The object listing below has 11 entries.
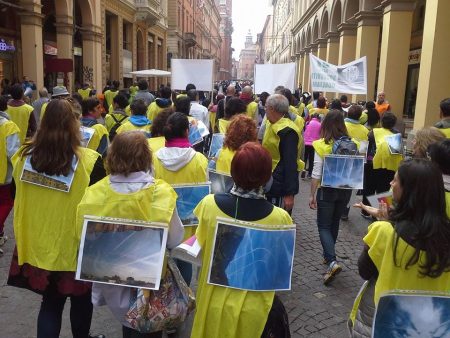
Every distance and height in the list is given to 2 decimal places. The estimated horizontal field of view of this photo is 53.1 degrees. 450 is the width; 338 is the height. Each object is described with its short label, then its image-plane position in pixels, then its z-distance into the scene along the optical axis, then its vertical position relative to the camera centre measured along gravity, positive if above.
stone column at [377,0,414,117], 13.59 +1.26
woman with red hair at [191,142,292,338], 2.38 -0.99
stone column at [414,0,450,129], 10.22 +0.69
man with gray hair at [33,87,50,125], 8.54 -0.47
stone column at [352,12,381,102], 16.09 +1.91
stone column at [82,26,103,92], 21.67 +1.35
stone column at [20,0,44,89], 16.02 +1.40
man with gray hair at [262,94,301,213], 4.60 -0.62
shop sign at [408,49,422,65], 19.27 +1.53
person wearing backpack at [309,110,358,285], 4.95 -1.09
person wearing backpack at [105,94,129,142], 6.76 -0.53
